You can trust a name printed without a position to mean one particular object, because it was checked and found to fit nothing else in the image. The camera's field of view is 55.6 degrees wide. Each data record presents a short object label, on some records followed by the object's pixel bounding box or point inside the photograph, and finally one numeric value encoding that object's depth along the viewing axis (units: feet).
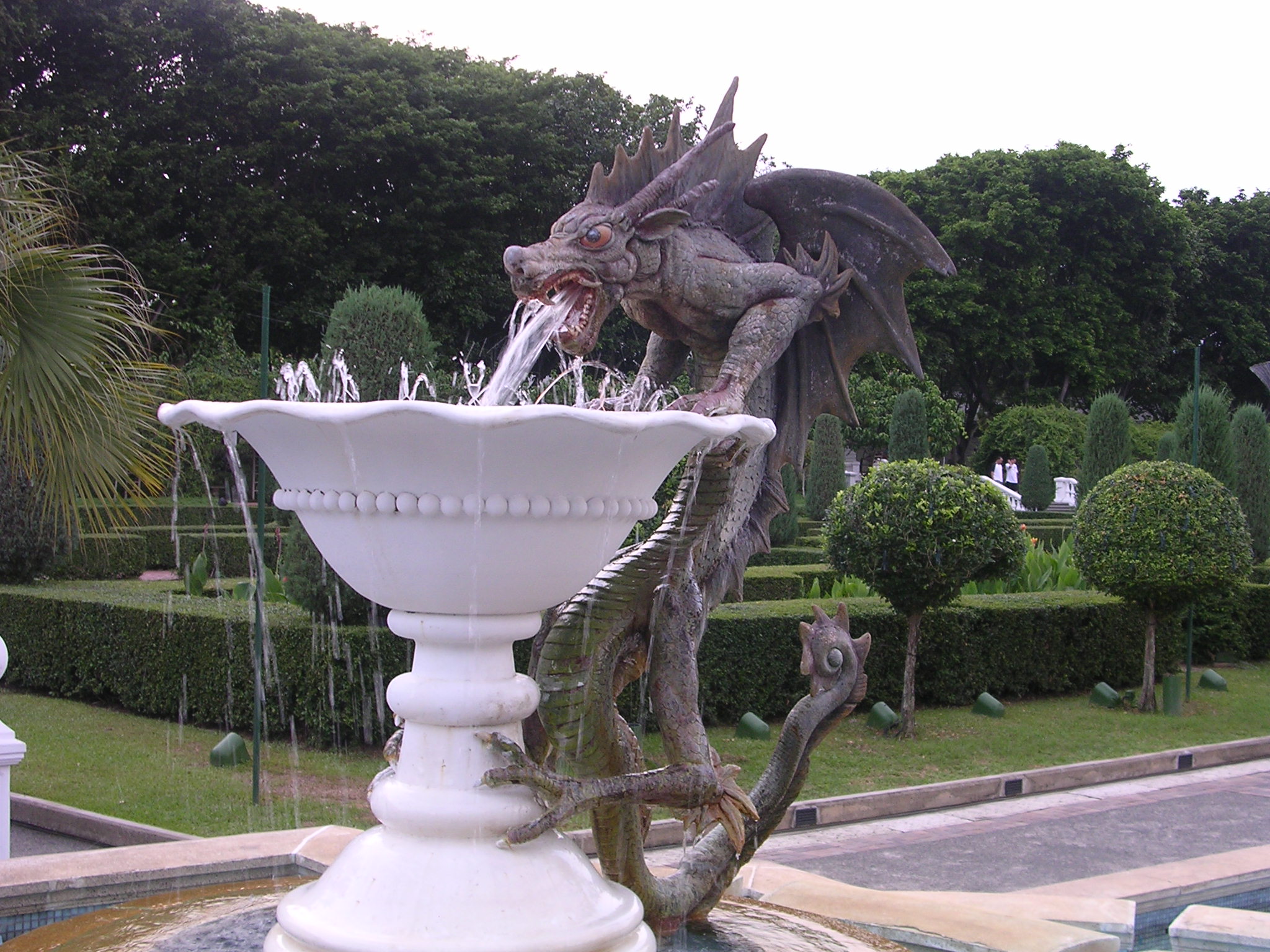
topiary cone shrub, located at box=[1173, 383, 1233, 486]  49.32
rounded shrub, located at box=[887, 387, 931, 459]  63.21
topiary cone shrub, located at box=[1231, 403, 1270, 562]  51.31
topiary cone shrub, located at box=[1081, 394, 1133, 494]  55.83
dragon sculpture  9.29
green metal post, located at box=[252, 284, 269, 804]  19.19
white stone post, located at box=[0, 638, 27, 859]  16.21
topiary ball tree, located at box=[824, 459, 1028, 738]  30.58
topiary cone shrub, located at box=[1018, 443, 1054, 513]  91.30
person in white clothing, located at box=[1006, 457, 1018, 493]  114.42
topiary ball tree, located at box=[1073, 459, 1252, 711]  34.65
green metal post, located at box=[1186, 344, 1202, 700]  36.63
